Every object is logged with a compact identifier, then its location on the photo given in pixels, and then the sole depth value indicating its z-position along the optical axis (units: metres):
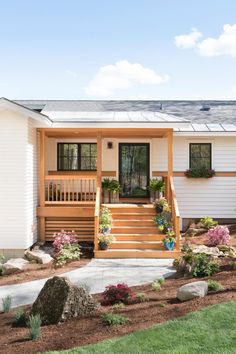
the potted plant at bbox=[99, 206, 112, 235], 12.29
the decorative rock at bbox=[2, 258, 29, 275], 10.32
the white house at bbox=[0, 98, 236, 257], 12.06
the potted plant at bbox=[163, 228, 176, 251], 11.83
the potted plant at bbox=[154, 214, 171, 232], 12.48
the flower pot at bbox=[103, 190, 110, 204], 15.46
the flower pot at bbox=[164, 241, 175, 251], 11.84
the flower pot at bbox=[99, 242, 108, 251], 11.83
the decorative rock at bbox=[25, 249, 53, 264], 11.36
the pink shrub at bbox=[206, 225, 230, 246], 12.53
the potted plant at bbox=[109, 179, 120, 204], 15.12
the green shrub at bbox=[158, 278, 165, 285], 8.42
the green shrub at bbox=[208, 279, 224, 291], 7.12
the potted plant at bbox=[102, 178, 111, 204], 15.18
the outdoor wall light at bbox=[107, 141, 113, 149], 16.41
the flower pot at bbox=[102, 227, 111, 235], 12.28
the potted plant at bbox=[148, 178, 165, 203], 14.89
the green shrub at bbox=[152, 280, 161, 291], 7.89
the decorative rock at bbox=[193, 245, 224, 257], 10.96
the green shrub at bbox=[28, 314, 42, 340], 5.60
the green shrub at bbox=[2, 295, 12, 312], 7.06
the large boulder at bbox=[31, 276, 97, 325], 6.32
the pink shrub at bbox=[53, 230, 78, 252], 12.03
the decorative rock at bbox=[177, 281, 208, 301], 6.79
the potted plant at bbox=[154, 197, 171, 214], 13.20
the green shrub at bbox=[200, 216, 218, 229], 14.80
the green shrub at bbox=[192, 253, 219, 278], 8.55
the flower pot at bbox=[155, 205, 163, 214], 13.32
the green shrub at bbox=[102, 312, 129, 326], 5.96
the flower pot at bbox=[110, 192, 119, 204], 15.69
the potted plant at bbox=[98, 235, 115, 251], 11.80
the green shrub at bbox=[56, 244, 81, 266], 11.30
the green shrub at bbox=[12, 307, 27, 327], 6.36
